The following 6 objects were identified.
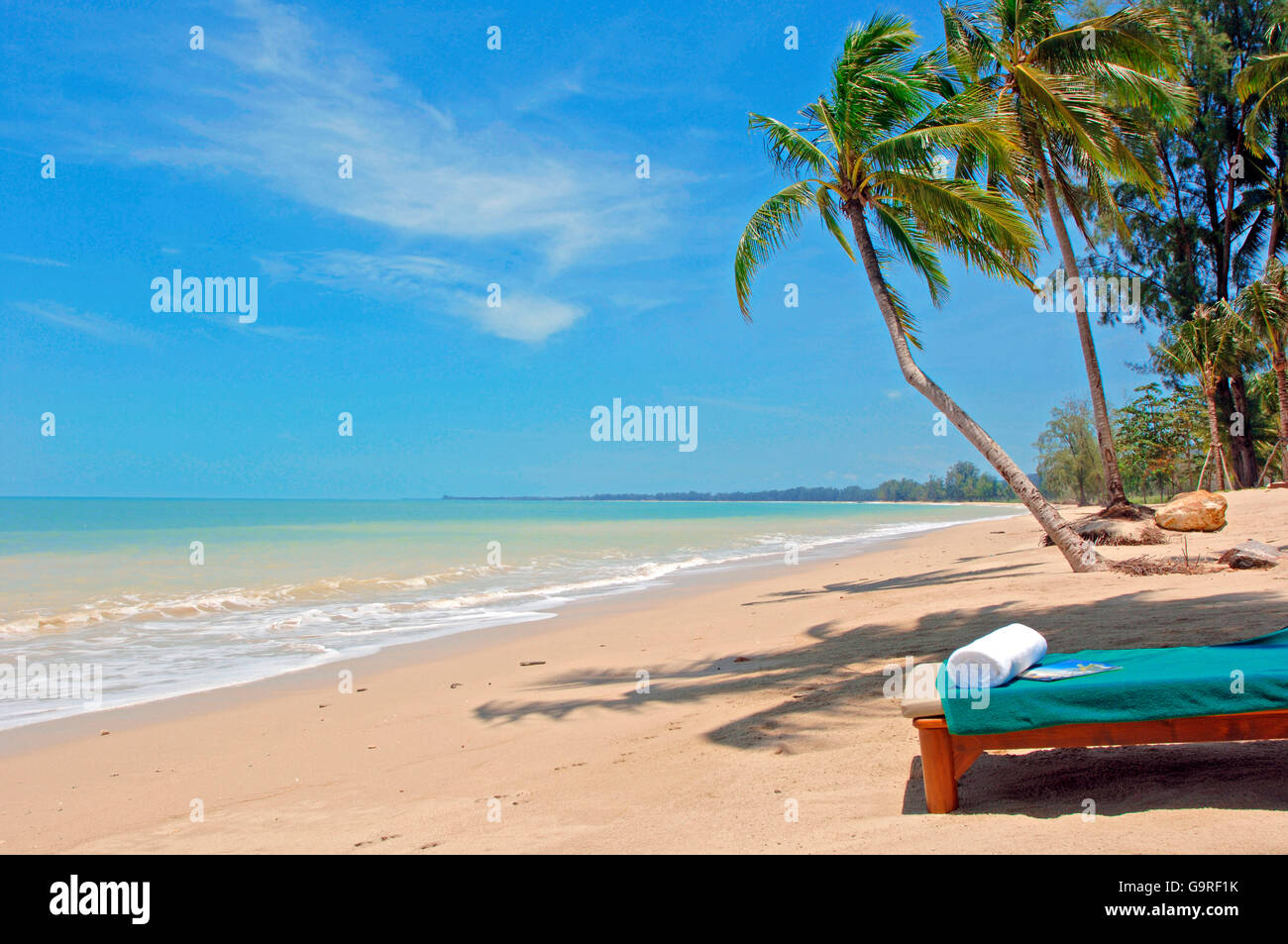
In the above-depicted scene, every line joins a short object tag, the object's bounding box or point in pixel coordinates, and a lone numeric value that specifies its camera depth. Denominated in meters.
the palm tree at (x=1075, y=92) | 12.26
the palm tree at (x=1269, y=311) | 20.97
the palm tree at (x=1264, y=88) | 19.19
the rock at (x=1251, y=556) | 8.41
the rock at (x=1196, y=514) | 13.62
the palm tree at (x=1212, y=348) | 22.31
